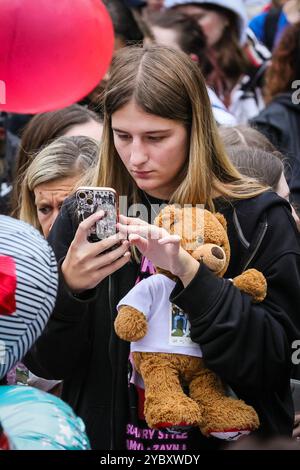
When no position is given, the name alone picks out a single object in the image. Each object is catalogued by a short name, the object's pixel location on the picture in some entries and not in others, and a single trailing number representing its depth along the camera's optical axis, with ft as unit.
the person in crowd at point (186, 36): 32.63
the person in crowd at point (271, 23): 38.19
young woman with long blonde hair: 14.48
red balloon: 17.43
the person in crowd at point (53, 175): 20.48
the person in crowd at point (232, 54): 35.04
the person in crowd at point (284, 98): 29.17
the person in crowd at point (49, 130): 23.02
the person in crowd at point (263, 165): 20.01
